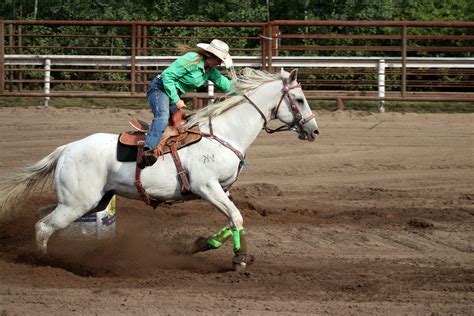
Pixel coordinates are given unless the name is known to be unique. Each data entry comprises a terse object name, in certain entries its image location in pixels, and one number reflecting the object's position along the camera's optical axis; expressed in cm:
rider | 1602
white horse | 1596
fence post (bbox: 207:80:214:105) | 3225
